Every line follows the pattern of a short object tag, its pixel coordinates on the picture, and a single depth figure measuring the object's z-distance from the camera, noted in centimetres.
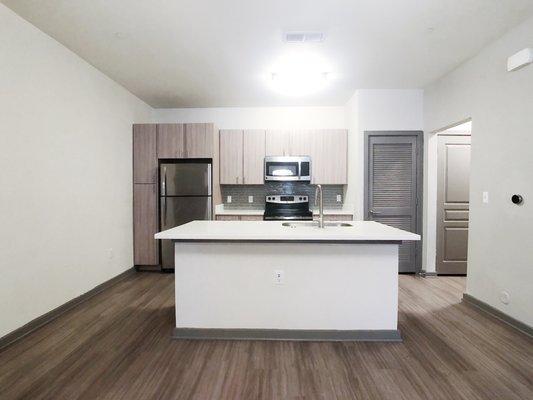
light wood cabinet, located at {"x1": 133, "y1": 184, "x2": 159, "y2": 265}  406
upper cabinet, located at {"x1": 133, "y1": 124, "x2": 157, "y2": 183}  408
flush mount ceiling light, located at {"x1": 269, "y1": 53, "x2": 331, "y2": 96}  301
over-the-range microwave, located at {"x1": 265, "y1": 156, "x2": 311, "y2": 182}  428
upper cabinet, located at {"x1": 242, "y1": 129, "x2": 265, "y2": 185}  439
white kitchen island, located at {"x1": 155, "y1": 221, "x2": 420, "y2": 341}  220
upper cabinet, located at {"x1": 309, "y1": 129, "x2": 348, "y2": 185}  436
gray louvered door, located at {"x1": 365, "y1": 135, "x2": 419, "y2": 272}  387
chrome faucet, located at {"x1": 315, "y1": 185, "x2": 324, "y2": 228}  240
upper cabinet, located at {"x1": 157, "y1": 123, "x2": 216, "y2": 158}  408
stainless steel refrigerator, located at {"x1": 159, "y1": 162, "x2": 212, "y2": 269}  399
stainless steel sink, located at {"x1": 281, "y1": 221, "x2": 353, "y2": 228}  253
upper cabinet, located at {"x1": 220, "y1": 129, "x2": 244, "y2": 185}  440
